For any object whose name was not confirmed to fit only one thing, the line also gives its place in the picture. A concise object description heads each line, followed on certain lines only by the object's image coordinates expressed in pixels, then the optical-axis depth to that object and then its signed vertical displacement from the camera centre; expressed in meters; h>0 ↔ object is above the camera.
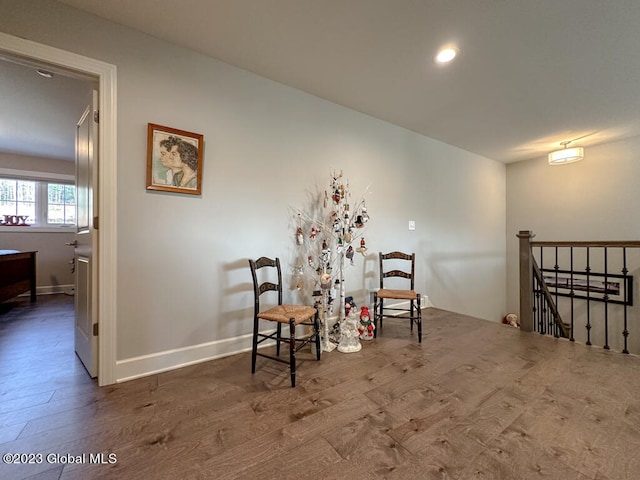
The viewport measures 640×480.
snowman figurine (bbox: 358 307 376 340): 2.60 -0.88
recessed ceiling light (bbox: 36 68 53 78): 2.24 +1.52
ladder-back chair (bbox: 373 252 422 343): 2.66 -0.56
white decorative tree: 2.46 -0.07
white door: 1.78 +0.00
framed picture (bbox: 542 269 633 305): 3.70 -0.73
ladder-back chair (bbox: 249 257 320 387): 1.82 -0.56
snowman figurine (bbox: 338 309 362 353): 2.36 -0.88
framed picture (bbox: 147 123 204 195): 1.91 +0.64
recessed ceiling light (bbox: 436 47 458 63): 2.01 +1.52
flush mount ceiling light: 3.56 +1.21
